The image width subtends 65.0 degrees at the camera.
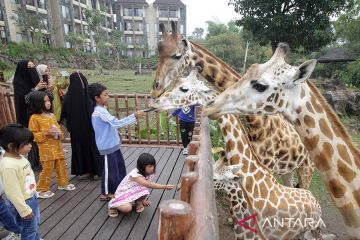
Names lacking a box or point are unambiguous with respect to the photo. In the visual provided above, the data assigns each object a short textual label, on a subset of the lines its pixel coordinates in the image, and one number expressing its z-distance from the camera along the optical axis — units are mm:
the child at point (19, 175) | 2391
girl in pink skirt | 3191
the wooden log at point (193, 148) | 2328
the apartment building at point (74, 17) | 42500
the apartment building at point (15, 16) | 34406
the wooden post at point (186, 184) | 1511
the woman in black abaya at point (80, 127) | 4262
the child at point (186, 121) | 5055
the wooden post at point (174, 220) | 1045
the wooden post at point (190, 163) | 1875
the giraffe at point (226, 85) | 3873
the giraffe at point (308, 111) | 2246
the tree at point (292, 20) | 12992
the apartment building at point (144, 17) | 59688
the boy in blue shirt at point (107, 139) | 3321
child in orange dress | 3631
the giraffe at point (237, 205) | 3015
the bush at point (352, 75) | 17125
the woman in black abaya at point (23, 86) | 4352
